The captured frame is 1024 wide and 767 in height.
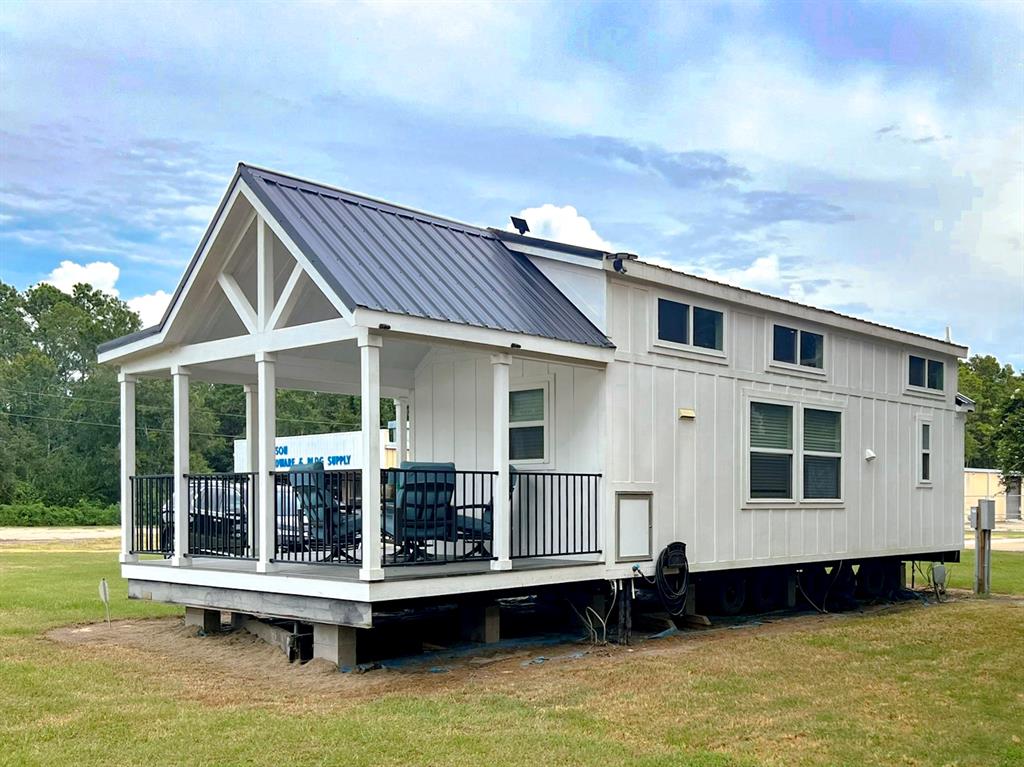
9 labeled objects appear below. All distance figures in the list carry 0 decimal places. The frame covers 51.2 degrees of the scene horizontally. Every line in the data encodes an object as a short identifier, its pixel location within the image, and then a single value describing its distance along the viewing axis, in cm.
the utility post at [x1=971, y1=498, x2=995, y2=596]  1698
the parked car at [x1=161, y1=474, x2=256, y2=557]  1062
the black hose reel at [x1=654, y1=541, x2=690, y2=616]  1148
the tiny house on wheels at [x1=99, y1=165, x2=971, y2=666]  941
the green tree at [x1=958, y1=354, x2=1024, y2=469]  6438
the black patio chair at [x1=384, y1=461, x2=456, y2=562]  934
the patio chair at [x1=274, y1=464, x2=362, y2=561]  941
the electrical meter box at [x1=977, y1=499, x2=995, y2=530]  1692
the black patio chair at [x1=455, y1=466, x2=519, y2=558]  1041
